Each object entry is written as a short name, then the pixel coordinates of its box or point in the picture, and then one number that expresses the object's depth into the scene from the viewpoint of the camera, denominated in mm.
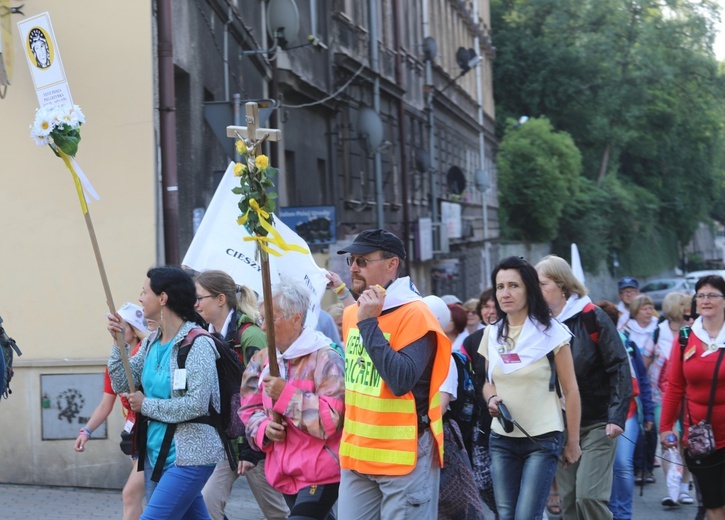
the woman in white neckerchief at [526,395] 5996
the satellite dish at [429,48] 30578
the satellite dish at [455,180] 32969
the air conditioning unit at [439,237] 29625
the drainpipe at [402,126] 26656
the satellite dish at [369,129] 20734
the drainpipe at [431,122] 31219
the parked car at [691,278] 43531
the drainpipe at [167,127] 10664
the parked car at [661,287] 44625
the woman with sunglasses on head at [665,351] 10312
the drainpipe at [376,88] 22875
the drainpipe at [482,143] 41781
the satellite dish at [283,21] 14727
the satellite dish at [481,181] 36375
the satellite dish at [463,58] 33125
